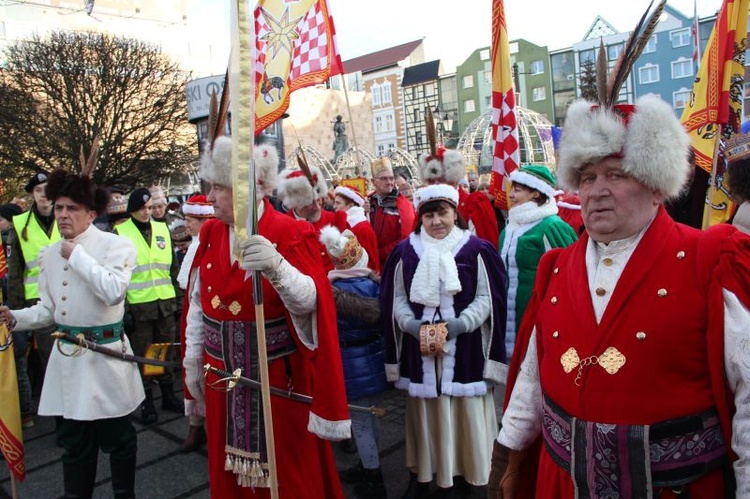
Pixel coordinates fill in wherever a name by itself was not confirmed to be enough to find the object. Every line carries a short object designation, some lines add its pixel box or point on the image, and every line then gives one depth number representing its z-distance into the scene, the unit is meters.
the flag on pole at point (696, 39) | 4.09
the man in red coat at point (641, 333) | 1.57
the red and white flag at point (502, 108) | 5.04
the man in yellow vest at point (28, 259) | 5.50
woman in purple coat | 3.51
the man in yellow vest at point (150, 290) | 5.54
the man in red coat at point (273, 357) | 2.85
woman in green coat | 4.41
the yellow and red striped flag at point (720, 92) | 3.39
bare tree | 19.67
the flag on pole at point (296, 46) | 4.20
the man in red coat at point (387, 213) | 6.91
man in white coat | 3.33
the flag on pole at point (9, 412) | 3.44
